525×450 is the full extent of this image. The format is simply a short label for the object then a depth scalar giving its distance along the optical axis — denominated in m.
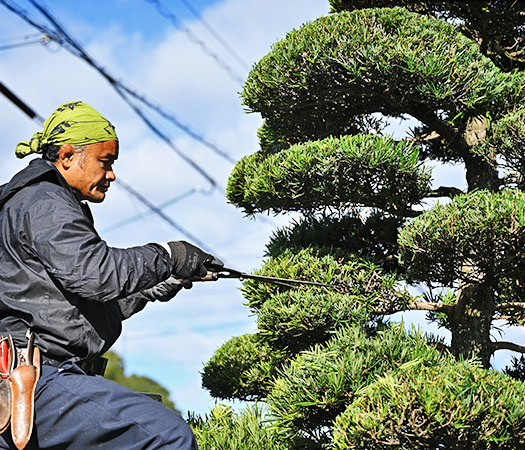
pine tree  2.93
